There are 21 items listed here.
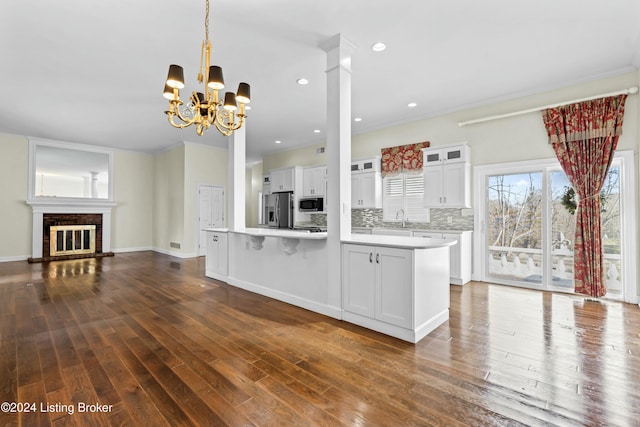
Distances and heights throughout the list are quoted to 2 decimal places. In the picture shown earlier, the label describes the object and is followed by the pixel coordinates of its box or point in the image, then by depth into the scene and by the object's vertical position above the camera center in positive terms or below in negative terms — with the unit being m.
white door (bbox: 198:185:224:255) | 8.12 +0.22
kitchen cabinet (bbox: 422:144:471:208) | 5.06 +0.70
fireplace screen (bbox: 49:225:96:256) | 7.52 -0.58
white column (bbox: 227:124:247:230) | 5.08 +0.61
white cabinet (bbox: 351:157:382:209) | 6.24 +0.70
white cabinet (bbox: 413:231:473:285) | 4.81 -0.68
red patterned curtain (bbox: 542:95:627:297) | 3.94 +0.73
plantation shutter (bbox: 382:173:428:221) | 5.77 +0.39
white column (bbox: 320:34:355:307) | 3.32 +0.71
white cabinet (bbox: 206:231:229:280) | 5.07 -0.68
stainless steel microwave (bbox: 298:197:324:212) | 7.35 +0.31
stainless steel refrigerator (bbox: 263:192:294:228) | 7.79 +0.19
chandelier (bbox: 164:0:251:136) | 2.66 +1.17
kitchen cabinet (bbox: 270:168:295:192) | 7.78 +1.01
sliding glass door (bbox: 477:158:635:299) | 4.06 -0.17
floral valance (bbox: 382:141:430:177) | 5.74 +1.16
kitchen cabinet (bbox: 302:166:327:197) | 7.34 +0.90
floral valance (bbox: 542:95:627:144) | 3.91 +1.33
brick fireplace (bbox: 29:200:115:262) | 7.30 -0.08
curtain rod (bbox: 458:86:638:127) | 3.79 +1.60
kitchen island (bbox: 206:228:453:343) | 2.78 -0.68
